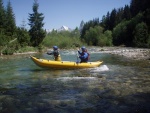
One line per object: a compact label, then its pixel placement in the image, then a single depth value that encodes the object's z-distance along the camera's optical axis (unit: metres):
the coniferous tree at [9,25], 39.41
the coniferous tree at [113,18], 74.31
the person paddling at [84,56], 12.75
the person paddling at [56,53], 12.64
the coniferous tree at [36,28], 39.32
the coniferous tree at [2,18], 39.85
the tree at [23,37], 34.74
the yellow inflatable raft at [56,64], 12.06
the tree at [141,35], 44.31
